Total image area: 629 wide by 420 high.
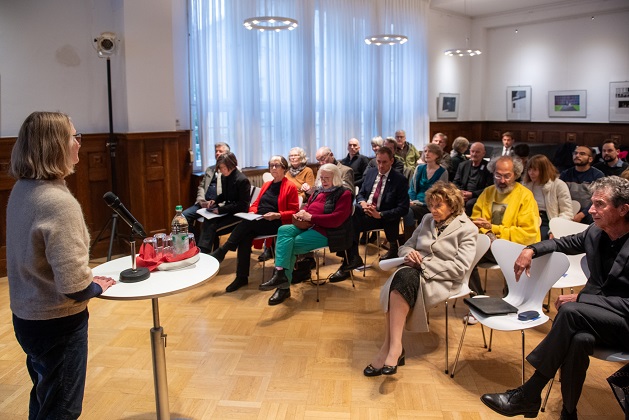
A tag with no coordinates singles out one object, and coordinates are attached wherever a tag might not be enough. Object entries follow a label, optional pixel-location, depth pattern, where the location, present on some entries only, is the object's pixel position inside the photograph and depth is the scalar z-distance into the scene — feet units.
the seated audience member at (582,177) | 16.60
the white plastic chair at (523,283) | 10.21
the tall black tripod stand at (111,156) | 18.85
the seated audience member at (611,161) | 19.84
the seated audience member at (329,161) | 19.51
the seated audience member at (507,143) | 29.37
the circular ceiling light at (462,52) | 30.45
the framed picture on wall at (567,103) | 34.81
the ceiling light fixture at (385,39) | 24.28
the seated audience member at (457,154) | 23.56
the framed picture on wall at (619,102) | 32.66
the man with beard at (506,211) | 14.06
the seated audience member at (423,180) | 19.83
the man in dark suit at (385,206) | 17.94
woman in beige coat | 11.27
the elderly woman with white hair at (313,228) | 15.40
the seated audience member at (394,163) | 20.95
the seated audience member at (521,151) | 21.15
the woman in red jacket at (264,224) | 16.71
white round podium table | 7.59
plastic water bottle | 8.89
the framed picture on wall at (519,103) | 37.60
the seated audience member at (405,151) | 26.11
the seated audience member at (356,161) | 23.97
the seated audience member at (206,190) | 19.48
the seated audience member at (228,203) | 17.84
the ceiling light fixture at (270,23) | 18.74
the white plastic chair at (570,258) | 12.57
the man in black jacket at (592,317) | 8.72
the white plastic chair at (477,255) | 11.89
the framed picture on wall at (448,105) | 36.63
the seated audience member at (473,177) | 19.30
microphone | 7.80
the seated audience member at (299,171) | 20.52
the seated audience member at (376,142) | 25.78
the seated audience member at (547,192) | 15.62
